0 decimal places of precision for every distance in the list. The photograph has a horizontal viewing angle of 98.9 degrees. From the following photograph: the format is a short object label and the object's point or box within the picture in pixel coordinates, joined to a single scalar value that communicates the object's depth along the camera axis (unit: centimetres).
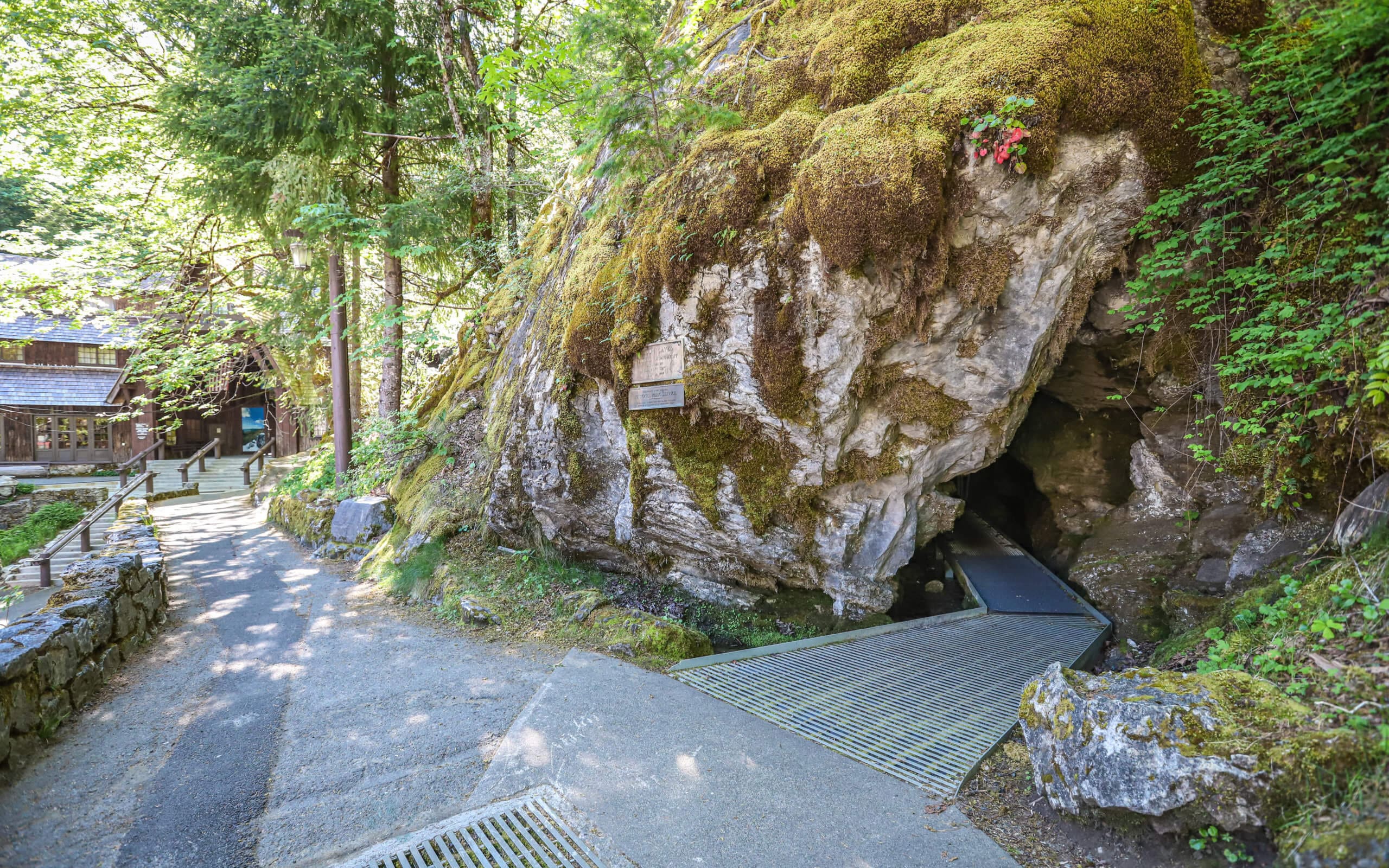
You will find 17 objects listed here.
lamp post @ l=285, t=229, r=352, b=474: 1002
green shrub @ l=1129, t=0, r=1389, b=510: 338
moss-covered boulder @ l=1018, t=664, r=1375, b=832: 228
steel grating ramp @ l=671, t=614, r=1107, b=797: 363
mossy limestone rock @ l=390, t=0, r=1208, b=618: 424
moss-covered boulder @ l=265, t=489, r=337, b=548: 1020
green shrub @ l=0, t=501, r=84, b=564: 1277
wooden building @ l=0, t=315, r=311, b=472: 1947
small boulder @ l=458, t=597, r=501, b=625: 631
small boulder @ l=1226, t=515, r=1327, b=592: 418
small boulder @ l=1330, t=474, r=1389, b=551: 329
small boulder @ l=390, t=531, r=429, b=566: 809
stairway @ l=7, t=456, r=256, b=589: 1428
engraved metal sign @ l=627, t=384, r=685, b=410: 575
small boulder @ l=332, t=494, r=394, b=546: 941
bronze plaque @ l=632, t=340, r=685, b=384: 577
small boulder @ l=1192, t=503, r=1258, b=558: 512
